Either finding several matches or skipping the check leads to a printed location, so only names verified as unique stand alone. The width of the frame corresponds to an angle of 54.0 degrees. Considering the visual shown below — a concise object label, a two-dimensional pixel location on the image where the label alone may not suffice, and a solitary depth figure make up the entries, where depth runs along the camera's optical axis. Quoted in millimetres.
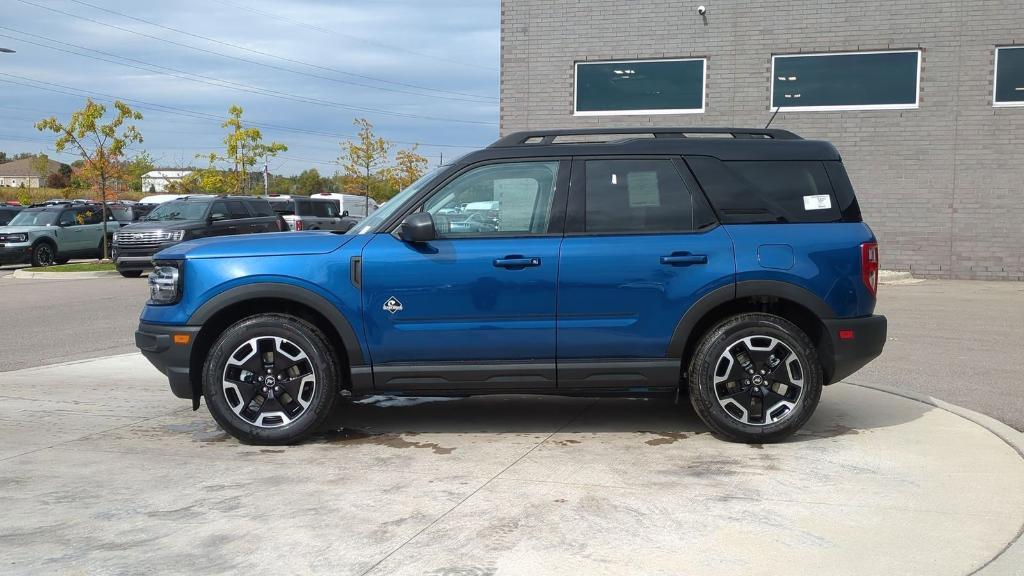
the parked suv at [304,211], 30664
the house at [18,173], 108812
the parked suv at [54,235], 26391
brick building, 19359
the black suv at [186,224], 21312
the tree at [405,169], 64000
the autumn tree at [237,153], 41656
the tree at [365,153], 58375
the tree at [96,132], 27750
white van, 36875
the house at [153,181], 92456
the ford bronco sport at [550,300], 6055
